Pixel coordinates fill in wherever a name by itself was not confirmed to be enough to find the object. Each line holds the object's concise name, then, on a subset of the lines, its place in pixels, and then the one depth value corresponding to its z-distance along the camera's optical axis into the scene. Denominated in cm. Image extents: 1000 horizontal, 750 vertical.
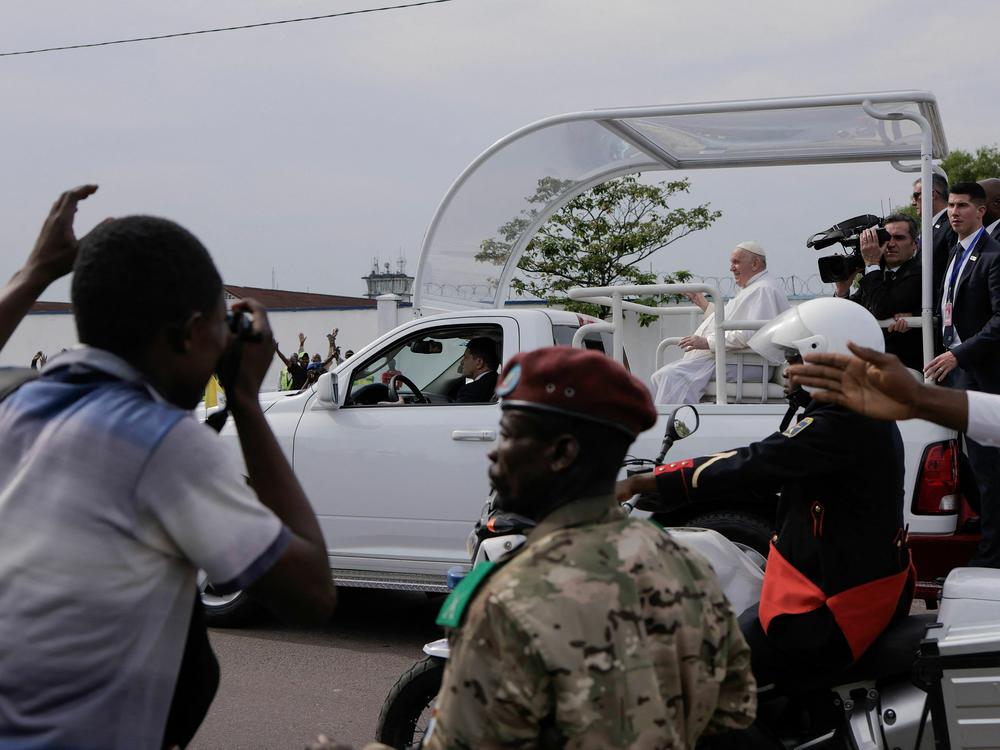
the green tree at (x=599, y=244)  1822
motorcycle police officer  324
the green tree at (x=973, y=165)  3208
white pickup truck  600
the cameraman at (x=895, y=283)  656
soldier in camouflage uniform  167
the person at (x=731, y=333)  678
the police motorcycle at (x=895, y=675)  316
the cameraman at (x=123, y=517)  169
